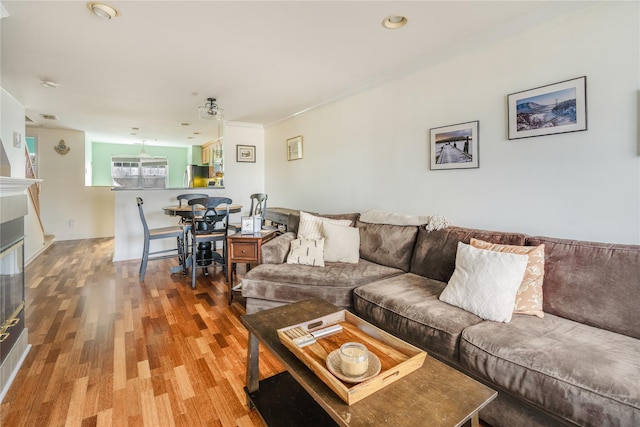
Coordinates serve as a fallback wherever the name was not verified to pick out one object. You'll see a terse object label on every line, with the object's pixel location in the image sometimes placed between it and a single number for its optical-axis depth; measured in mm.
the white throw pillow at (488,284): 1616
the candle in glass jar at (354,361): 1056
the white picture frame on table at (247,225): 2974
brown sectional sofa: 1121
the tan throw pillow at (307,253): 2682
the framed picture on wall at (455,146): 2445
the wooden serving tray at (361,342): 1009
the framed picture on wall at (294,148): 4648
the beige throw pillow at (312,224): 2932
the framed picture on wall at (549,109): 1883
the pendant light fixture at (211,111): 3953
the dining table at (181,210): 3631
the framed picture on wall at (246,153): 5488
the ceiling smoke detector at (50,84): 3257
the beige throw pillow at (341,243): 2760
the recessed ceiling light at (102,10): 1918
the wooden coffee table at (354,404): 921
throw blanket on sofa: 2381
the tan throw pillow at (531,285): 1672
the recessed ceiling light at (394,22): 2072
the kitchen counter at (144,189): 4577
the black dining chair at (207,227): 3432
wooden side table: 2783
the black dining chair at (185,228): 3926
